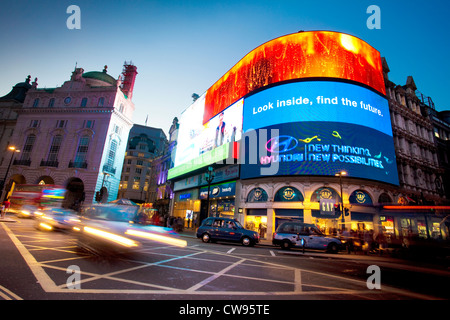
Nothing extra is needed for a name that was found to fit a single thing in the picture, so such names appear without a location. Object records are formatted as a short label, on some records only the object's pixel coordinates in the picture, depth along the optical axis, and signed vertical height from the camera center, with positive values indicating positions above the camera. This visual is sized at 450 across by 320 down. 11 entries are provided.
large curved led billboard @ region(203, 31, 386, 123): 24.27 +18.94
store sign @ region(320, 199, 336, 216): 19.77 +1.14
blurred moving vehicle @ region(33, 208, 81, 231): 10.66 -1.04
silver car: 13.45 -1.31
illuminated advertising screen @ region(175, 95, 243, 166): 27.70 +11.84
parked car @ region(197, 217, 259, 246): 14.39 -1.40
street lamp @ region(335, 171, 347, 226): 17.67 +0.89
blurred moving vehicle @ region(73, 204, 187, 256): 7.82 -1.08
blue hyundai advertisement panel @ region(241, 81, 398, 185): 20.88 +8.86
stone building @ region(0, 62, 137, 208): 38.25 +11.70
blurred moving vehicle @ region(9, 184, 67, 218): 20.16 +0.09
